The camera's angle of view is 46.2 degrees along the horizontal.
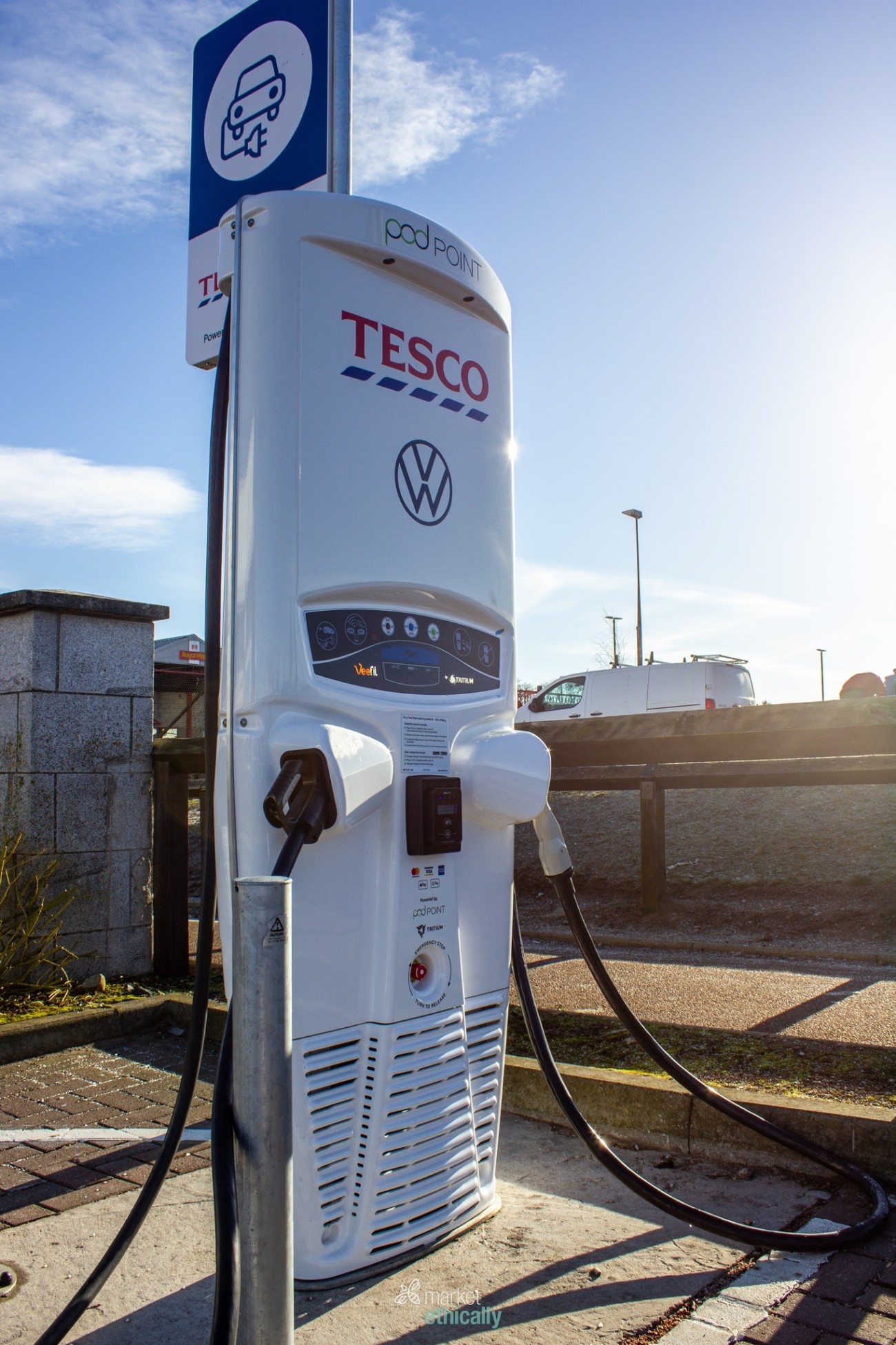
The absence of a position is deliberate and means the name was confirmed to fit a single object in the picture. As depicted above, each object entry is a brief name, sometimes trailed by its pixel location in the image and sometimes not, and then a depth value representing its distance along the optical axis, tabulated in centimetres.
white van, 1995
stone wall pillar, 474
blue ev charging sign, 351
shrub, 437
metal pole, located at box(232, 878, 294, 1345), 160
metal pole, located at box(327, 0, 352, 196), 329
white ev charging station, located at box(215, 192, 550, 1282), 225
